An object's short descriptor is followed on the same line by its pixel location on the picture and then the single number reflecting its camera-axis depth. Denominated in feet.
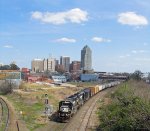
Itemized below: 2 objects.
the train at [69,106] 76.87
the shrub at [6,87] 168.91
